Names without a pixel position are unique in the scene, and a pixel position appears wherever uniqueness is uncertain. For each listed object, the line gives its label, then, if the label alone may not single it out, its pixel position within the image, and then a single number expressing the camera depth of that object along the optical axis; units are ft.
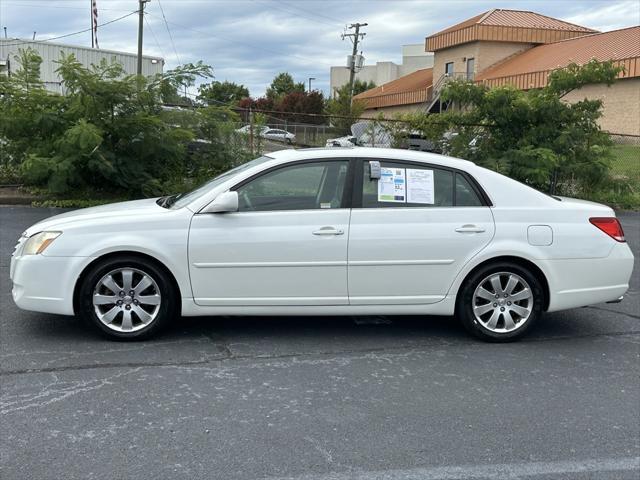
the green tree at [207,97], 39.77
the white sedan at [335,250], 15.99
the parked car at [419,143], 45.08
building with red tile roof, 116.67
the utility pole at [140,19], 98.63
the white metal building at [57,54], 89.71
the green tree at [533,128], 41.45
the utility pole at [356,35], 178.09
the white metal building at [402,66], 275.18
